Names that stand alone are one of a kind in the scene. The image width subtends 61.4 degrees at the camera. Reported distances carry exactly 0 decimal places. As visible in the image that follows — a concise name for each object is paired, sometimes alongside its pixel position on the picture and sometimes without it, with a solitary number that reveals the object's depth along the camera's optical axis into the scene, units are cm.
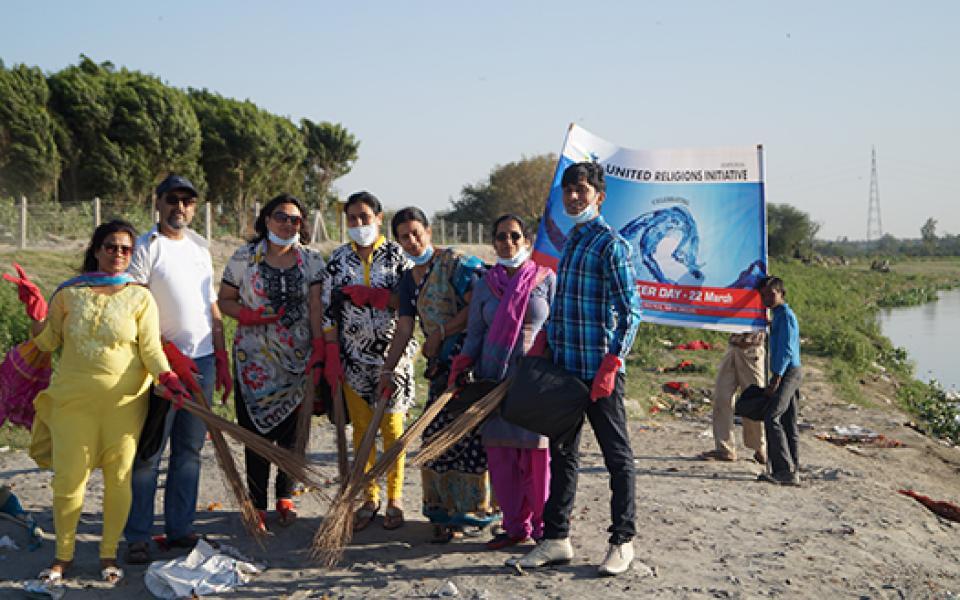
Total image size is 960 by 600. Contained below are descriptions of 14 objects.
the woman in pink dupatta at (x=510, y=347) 388
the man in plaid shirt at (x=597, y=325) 362
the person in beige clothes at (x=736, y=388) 650
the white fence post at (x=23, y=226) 1353
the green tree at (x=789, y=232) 4850
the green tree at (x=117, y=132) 2000
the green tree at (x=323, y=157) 3017
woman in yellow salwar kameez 354
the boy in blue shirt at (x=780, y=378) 576
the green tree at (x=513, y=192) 4366
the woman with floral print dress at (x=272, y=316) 424
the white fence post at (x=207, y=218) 1786
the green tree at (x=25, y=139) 1839
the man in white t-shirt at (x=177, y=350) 384
